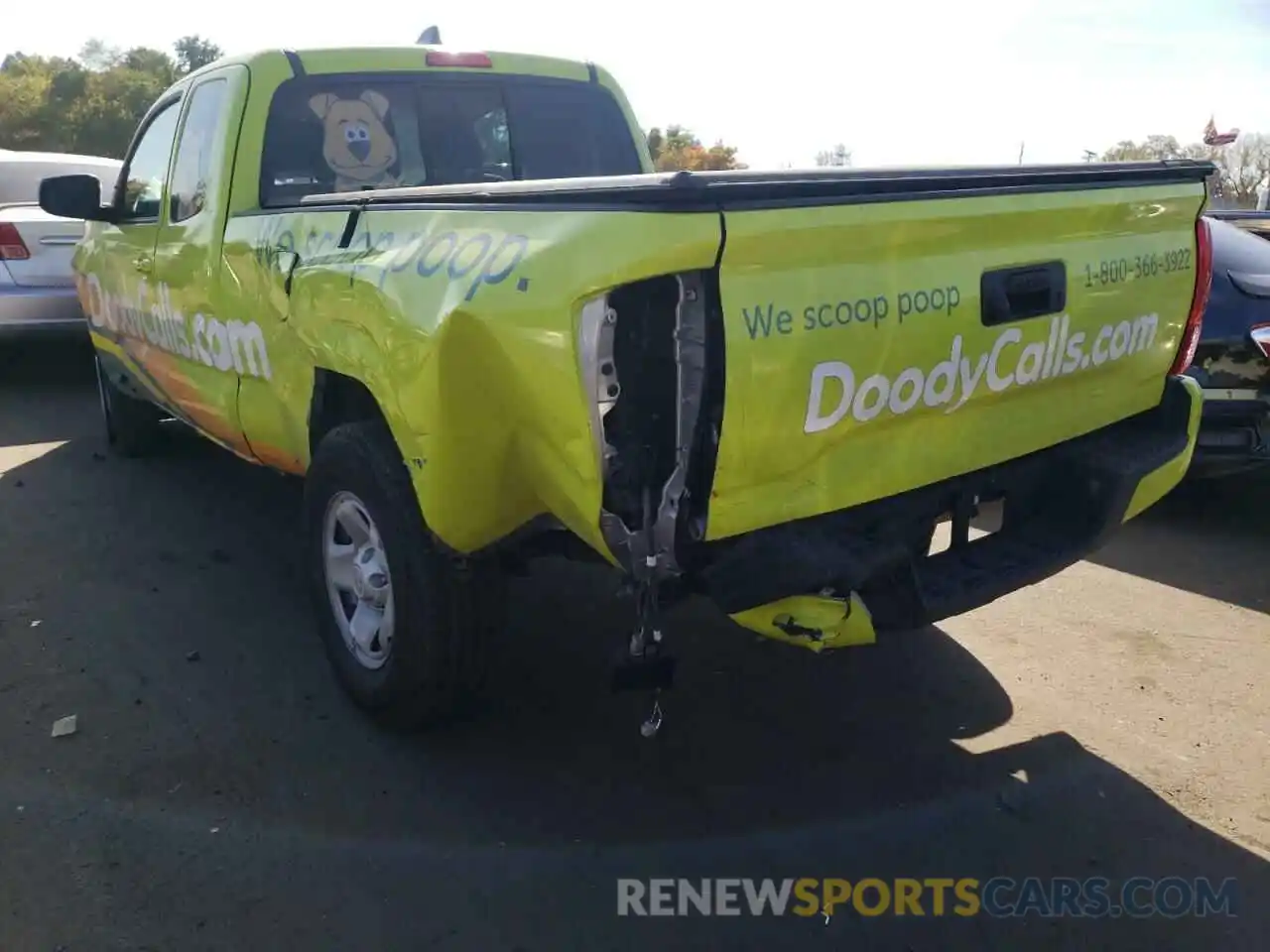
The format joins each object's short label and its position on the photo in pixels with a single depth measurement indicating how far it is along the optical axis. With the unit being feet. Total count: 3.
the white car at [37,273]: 24.93
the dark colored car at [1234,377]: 16.21
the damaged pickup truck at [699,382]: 7.59
